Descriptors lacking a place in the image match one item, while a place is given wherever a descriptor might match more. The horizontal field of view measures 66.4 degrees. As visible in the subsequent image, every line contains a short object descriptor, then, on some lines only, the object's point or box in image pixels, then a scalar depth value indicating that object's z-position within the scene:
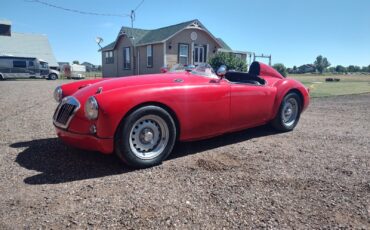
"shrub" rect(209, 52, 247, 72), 15.96
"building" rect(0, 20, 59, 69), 34.53
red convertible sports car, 2.98
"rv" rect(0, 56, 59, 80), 24.66
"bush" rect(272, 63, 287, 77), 23.70
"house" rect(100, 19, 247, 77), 21.30
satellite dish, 23.25
